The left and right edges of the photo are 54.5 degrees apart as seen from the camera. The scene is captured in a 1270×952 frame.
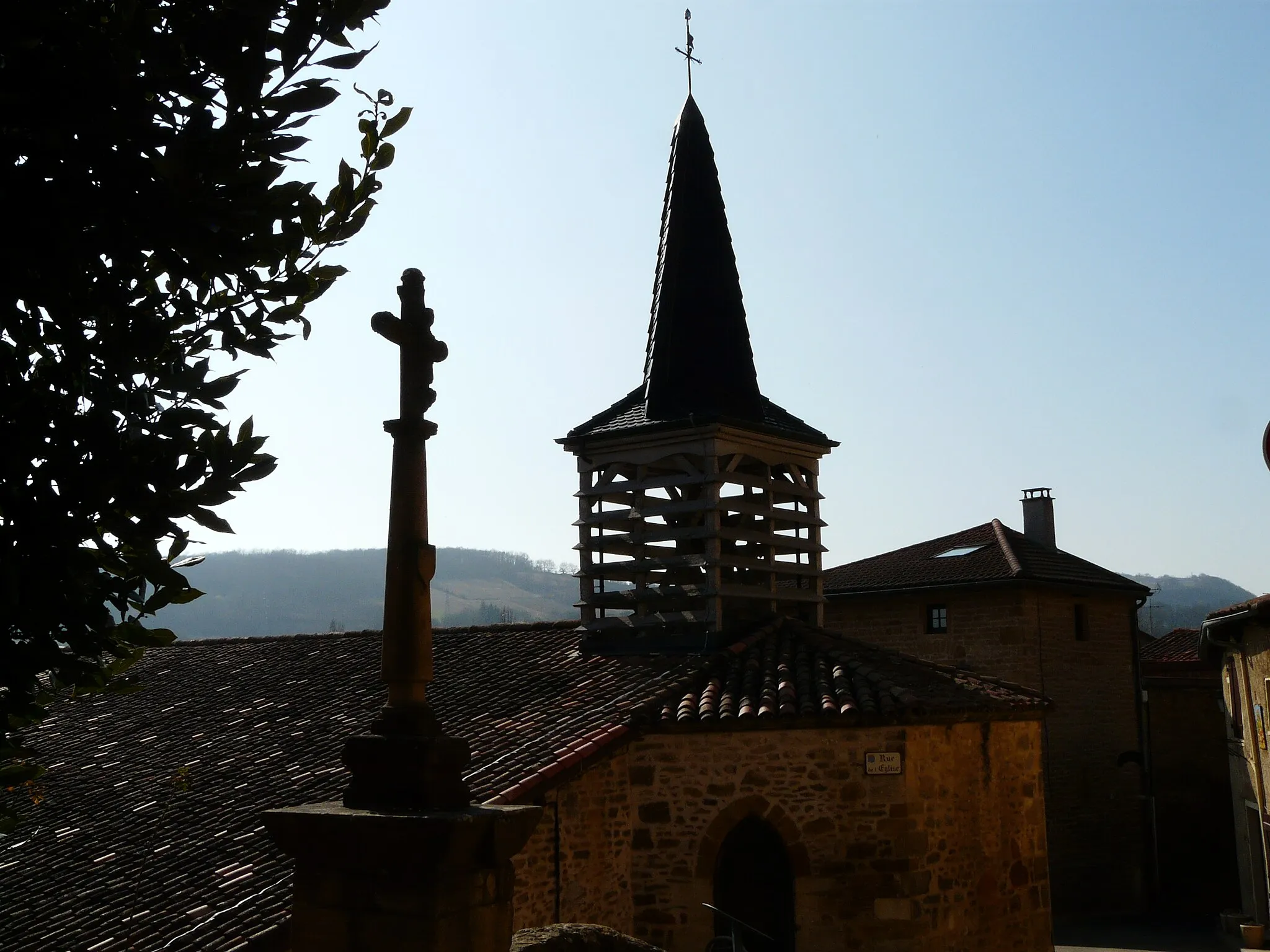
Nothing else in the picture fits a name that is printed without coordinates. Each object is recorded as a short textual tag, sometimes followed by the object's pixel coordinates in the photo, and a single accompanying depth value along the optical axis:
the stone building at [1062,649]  25.45
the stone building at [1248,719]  20.95
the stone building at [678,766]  12.16
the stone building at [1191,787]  28.41
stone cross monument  4.68
